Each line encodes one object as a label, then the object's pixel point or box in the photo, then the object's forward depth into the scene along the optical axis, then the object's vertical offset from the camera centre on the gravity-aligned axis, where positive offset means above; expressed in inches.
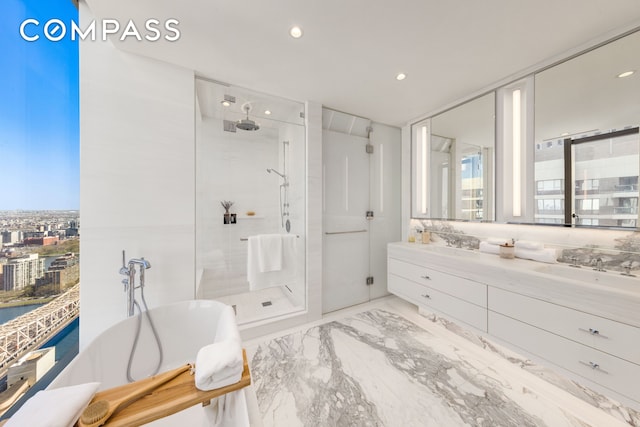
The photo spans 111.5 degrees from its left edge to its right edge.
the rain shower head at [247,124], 87.7 +36.5
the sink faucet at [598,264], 63.7 -15.7
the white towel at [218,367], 37.4 -27.1
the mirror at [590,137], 58.6 +22.3
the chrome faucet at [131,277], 62.9 -18.8
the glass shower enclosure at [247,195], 81.9 +7.5
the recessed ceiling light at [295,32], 57.9 +48.9
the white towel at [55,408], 28.5 -27.0
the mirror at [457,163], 88.5 +22.4
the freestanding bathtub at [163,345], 48.2 -34.6
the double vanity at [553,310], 48.1 -27.7
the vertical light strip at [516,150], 80.0 +22.7
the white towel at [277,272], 91.8 -25.3
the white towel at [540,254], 71.4 -14.8
